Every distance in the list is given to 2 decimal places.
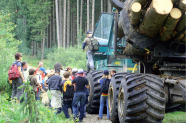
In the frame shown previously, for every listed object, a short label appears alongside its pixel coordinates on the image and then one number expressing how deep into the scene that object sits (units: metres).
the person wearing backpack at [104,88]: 14.68
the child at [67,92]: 14.12
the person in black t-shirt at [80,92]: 13.81
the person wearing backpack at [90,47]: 18.46
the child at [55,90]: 14.42
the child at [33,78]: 14.37
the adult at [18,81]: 14.42
